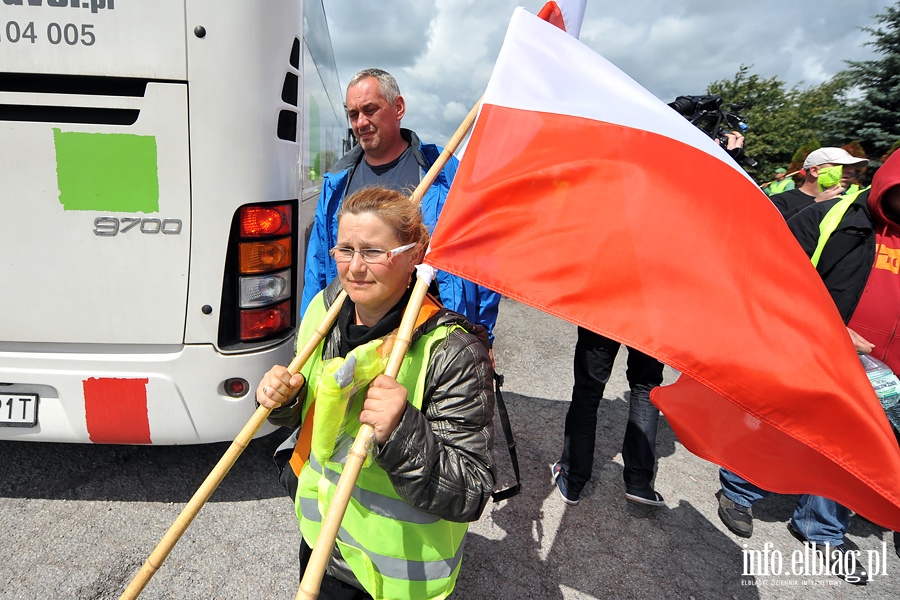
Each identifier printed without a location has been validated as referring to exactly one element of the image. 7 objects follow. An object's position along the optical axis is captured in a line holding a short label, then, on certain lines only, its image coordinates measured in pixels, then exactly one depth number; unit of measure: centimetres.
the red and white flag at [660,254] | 120
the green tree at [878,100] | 1435
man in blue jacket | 234
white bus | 189
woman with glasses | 117
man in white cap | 393
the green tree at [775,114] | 3011
